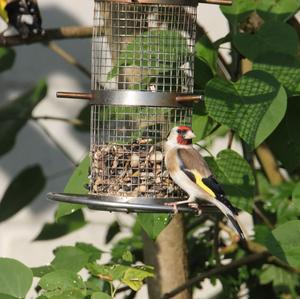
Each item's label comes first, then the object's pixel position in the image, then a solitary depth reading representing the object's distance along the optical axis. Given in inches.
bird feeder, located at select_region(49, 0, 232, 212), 188.5
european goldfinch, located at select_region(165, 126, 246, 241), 174.2
